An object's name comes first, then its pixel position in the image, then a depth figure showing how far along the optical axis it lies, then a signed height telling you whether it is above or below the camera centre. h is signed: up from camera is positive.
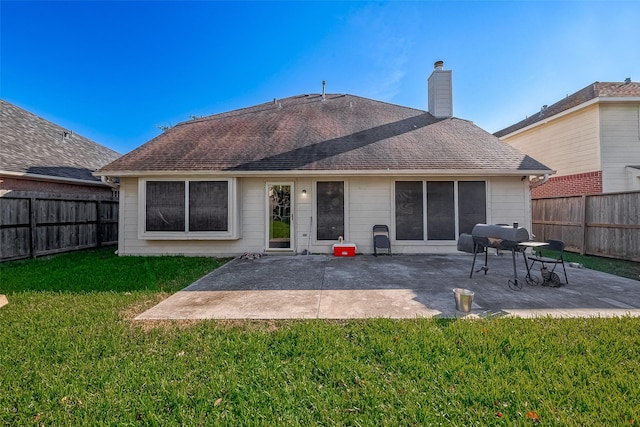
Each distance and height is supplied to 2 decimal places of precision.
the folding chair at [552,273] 4.50 -1.00
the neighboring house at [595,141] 8.88 +2.72
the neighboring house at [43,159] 7.62 +2.09
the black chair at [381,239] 7.41 -0.65
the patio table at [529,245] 4.37 -0.54
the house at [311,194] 7.36 +0.64
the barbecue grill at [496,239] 4.37 -0.43
